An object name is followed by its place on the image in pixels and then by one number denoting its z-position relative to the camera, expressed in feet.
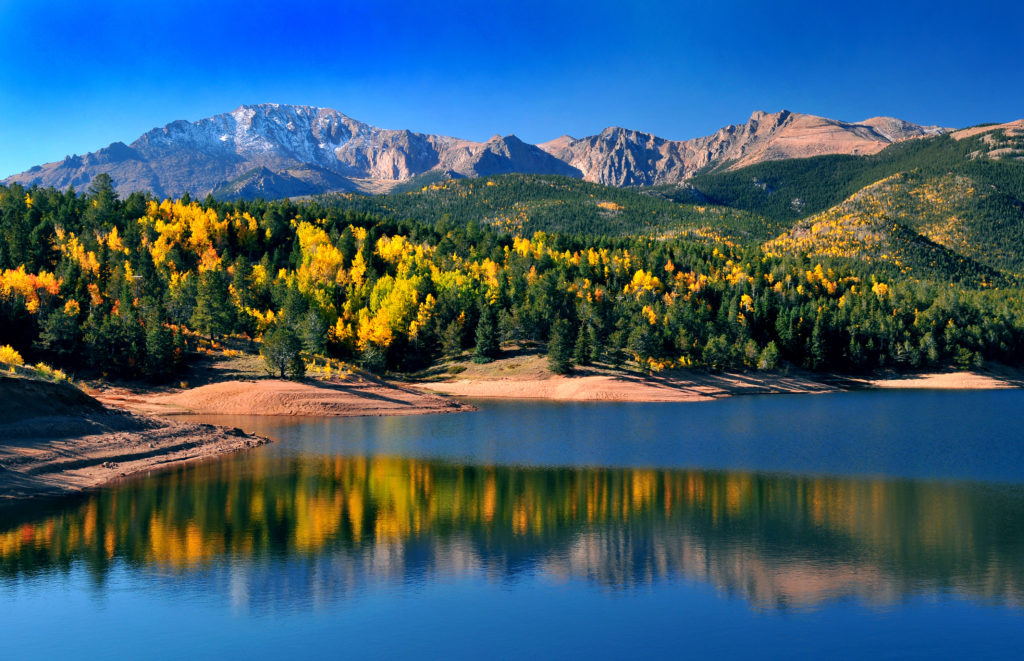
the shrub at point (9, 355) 261.24
